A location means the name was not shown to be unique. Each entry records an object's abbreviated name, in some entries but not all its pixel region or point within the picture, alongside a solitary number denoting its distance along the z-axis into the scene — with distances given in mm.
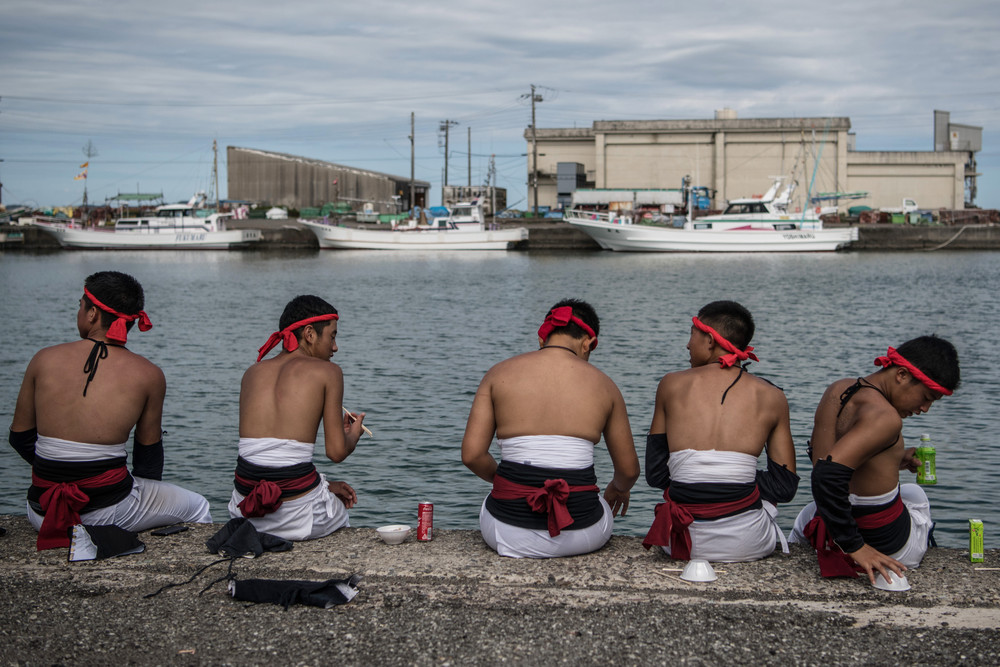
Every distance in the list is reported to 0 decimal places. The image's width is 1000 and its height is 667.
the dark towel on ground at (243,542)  4609
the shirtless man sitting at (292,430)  4758
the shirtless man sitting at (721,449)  4406
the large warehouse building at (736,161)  65312
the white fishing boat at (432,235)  63466
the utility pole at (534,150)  67250
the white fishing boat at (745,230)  58500
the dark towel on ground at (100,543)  4523
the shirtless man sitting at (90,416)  4688
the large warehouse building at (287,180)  80375
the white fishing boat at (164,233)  65750
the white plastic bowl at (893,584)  4117
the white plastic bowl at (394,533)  4801
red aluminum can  4973
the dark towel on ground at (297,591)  4016
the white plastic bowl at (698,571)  4246
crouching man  4051
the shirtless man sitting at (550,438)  4453
